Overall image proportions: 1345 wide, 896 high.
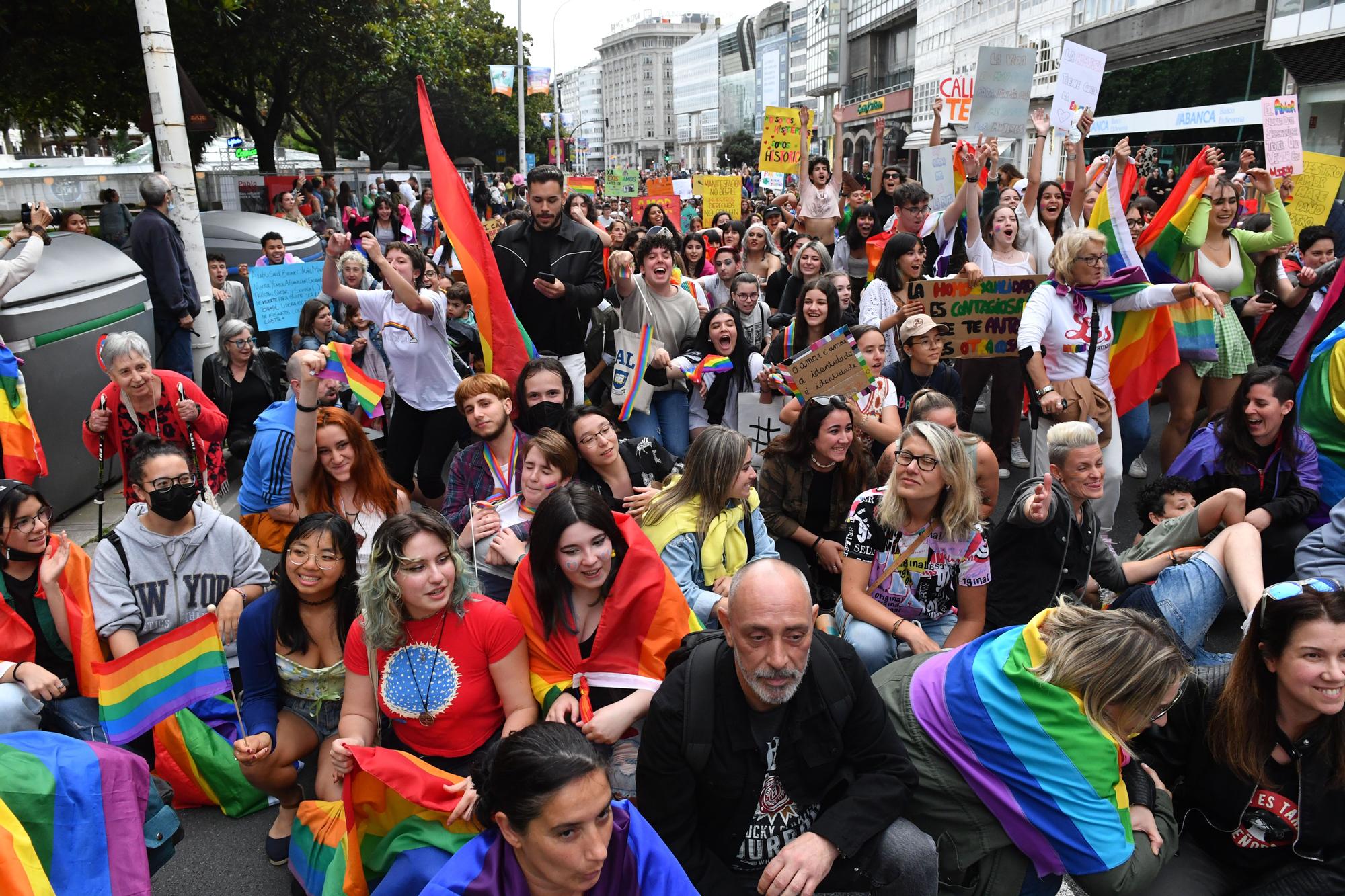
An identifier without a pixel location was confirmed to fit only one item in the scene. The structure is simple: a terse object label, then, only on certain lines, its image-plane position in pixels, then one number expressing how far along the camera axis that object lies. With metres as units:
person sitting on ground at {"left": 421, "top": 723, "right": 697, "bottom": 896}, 2.09
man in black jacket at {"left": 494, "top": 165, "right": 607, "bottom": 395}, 6.07
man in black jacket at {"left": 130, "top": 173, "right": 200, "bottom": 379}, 7.47
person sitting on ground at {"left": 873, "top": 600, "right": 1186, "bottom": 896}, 2.44
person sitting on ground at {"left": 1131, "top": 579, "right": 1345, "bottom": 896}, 2.54
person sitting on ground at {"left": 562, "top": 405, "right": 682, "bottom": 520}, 4.25
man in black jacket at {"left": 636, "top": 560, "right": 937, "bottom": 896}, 2.42
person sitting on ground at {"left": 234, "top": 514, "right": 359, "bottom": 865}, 3.33
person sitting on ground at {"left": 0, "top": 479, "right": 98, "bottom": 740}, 3.48
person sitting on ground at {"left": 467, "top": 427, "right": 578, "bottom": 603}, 3.88
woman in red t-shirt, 3.04
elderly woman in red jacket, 4.72
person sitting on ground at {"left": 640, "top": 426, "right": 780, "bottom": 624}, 3.87
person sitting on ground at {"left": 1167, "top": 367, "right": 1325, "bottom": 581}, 4.29
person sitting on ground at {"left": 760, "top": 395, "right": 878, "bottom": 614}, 4.54
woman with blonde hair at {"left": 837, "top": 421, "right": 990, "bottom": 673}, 3.55
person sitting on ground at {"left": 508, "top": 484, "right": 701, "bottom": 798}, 3.20
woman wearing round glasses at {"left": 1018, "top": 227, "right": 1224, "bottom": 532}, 5.38
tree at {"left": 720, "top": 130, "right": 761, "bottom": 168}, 100.44
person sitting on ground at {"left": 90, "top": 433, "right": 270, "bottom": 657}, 3.61
